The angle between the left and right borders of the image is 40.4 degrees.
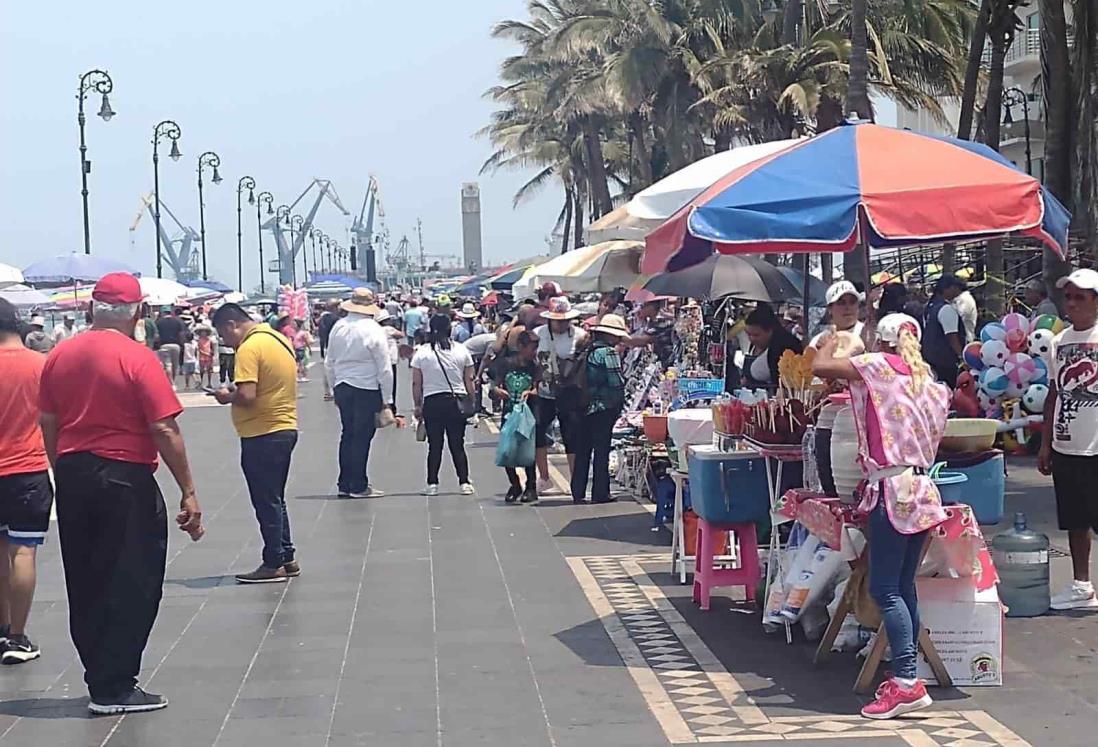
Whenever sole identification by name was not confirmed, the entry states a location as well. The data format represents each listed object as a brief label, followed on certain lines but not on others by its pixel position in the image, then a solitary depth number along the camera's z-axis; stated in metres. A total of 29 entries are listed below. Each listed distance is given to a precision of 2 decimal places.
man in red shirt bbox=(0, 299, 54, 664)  7.66
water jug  7.93
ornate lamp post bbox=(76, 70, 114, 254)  33.88
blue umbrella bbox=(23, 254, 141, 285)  26.33
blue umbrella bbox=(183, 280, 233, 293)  59.31
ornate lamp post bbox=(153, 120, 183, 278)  42.88
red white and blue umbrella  7.23
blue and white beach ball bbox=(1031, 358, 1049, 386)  15.48
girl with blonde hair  6.29
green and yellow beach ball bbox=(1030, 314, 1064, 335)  15.65
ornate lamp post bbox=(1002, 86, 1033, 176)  40.16
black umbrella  13.68
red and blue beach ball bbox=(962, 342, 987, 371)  16.14
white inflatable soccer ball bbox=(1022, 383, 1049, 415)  15.41
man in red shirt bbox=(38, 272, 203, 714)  6.65
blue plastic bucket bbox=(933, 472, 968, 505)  7.21
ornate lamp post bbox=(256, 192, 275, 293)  72.01
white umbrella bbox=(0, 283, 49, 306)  37.21
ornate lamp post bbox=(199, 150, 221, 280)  54.41
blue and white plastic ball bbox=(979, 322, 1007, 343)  15.80
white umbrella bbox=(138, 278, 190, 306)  34.91
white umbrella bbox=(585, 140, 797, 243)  10.58
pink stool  8.45
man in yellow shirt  9.62
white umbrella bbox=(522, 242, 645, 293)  17.23
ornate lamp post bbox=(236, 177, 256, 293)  66.69
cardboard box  6.80
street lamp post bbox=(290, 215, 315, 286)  111.57
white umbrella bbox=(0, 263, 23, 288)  21.64
